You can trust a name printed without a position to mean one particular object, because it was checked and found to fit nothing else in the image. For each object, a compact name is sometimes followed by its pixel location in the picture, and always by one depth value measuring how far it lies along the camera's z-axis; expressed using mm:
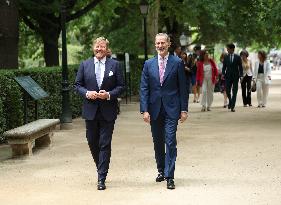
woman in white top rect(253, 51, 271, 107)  21484
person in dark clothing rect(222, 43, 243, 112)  20266
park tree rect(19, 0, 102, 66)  20531
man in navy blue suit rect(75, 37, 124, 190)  8570
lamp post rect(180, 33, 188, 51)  46406
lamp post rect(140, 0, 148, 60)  27469
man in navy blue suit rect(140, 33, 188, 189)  8484
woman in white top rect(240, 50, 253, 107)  22241
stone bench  11062
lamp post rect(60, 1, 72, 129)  16516
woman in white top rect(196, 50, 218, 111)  20906
